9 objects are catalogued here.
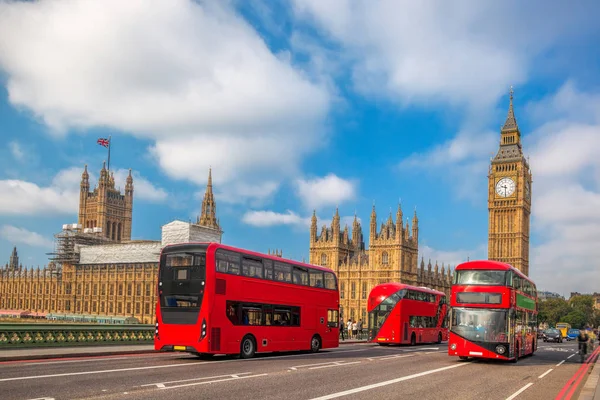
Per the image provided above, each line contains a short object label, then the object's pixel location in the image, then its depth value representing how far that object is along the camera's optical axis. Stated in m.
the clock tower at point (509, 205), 115.56
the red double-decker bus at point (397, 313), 36.56
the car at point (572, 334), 76.43
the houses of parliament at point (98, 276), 106.22
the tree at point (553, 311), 147.88
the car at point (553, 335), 57.16
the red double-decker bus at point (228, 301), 21.31
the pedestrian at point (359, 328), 47.91
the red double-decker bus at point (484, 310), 23.77
